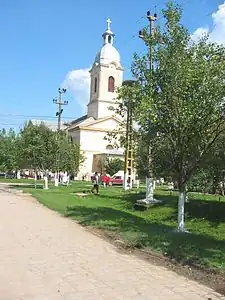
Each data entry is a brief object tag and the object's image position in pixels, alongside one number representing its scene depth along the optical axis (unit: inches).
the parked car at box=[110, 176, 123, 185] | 1698.1
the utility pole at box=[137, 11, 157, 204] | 380.8
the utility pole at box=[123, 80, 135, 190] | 392.3
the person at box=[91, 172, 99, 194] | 913.5
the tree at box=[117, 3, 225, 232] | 348.3
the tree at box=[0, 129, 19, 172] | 1964.3
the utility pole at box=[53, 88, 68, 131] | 1361.2
